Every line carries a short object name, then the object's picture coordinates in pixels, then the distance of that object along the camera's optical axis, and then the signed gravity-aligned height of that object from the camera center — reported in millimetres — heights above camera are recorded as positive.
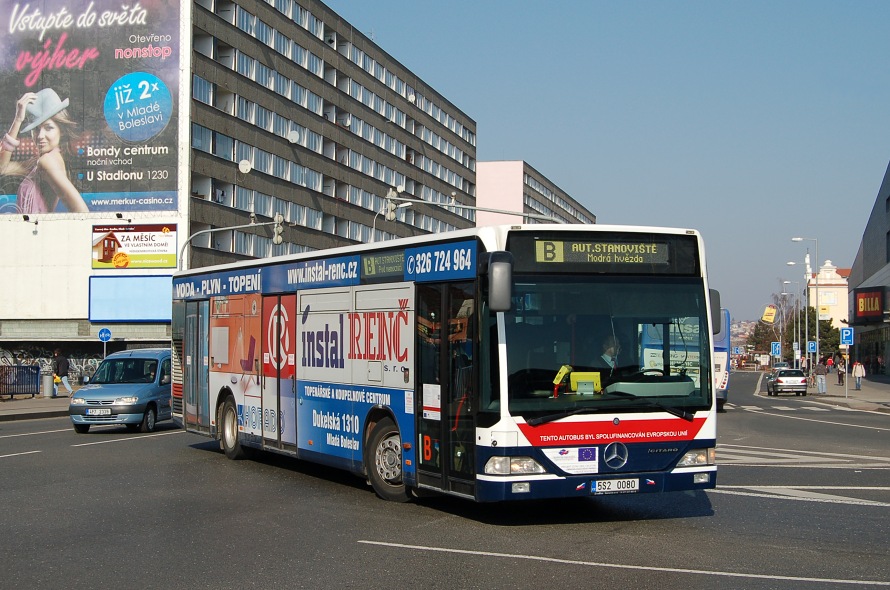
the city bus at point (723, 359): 38562 -93
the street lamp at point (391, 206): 31781 +4499
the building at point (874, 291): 75562 +4563
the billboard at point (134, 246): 57481 +5997
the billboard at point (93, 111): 58094 +13415
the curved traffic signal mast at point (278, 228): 38781 +4650
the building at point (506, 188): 127438 +20053
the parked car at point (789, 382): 56438 -1338
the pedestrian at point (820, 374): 52781 -898
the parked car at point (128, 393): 22969 -736
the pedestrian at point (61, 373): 44812 -559
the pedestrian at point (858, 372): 57438 -882
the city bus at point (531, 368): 10031 -102
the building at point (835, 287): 165750 +10556
